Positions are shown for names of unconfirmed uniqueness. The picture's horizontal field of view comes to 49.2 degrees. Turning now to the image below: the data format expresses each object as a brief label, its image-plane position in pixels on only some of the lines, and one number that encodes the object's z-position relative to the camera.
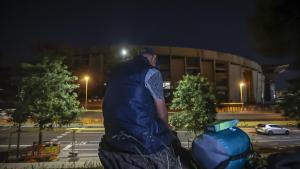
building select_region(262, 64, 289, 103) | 126.40
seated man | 2.20
